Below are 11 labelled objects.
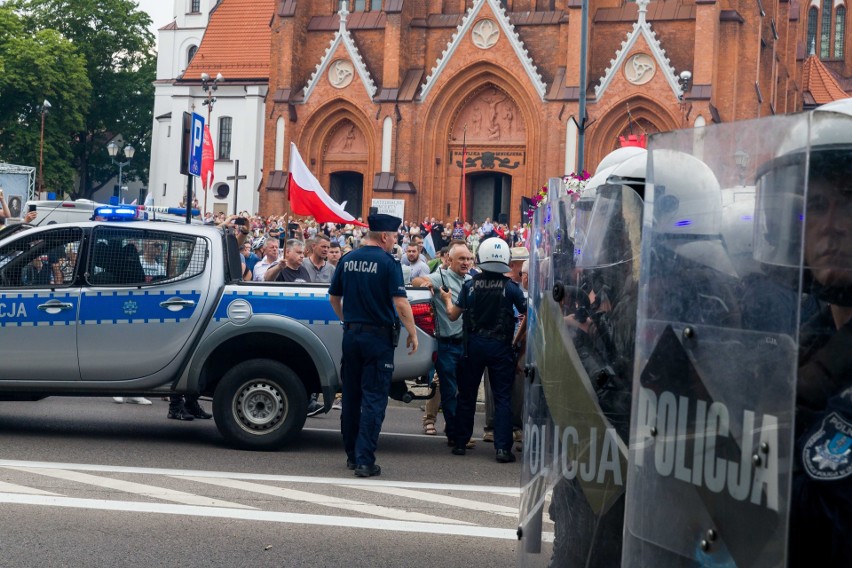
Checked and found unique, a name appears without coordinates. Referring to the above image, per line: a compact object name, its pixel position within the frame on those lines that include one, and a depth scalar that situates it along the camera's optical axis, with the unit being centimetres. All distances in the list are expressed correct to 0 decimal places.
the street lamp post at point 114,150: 4848
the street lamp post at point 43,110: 5418
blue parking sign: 1541
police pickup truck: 991
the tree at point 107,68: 7444
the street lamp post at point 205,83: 3578
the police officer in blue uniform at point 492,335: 1010
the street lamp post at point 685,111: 4201
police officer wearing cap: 905
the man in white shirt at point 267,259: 1541
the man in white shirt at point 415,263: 1641
